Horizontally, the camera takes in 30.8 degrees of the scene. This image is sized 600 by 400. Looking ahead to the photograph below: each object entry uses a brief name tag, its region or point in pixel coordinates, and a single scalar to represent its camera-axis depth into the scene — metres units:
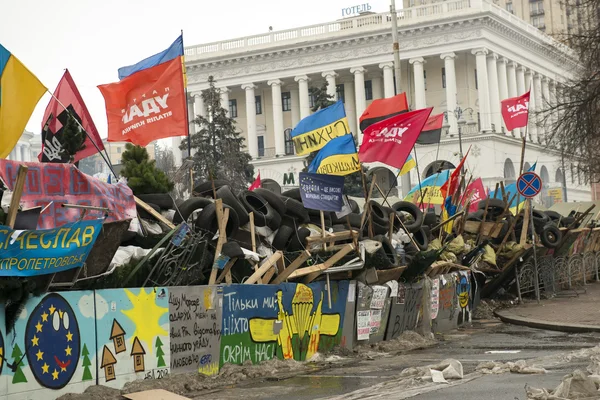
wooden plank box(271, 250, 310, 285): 15.87
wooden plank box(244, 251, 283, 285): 15.50
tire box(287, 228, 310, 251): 17.81
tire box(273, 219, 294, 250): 17.64
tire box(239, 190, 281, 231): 17.66
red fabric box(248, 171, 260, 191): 27.45
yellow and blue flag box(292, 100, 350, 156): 19.86
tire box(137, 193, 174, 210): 16.91
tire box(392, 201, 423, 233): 22.33
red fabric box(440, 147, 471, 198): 27.81
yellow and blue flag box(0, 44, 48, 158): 12.37
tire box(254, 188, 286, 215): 18.34
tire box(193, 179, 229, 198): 19.08
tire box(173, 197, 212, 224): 16.83
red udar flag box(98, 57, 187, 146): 16.44
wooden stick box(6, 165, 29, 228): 11.15
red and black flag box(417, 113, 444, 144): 29.46
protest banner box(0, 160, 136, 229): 12.43
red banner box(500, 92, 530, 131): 30.50
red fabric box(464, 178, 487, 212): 29.21
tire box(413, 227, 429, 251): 22.31
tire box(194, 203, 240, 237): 15.70
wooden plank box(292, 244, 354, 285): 16.61
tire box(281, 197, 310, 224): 18.75
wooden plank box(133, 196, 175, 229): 15.87
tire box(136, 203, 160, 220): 16.17
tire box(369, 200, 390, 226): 21.38
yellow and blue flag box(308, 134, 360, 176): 19.72
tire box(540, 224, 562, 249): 28.05
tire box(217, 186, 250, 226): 16.92
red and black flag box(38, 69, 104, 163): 15.55
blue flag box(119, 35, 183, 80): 16.62
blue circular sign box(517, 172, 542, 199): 24.66
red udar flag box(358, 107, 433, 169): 21.34
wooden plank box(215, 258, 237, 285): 15.16
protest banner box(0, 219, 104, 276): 10.91
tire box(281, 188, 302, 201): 21.33
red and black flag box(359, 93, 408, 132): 24.41
